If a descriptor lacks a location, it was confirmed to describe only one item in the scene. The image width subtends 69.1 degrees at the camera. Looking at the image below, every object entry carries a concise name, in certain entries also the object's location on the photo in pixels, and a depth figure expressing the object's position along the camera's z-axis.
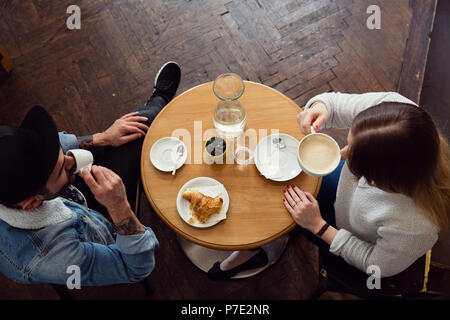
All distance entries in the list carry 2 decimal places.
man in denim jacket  1.21
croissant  1.50
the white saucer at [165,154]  1.64
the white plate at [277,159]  1.59
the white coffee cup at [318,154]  1.33
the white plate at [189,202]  1.52
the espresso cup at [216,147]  1.58
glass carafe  1.65
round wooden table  1.52
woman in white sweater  1.15
